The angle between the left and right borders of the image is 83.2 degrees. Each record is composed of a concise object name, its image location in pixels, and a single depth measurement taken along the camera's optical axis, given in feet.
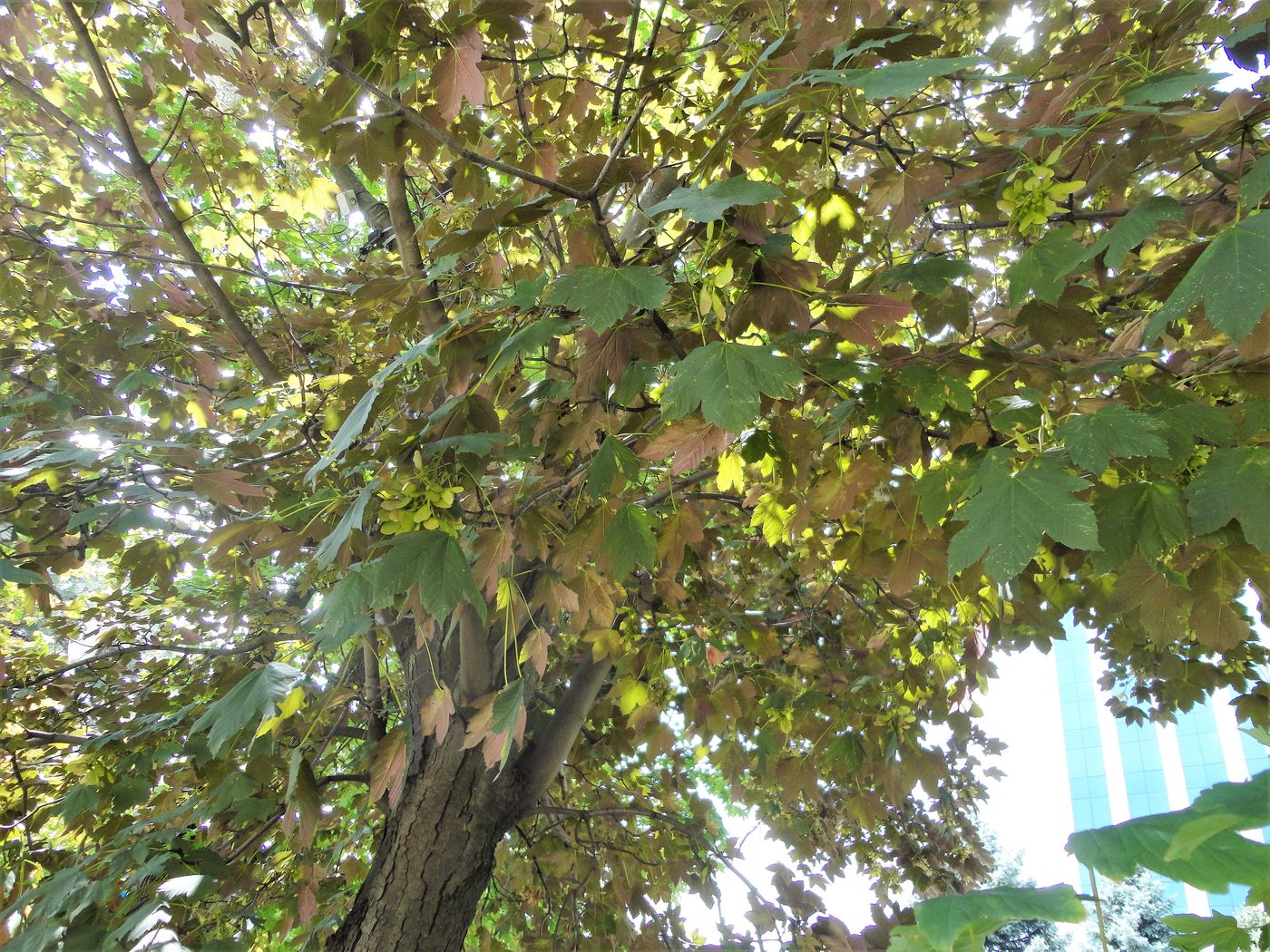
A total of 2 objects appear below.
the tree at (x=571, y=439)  4.13
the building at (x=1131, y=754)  72.54
